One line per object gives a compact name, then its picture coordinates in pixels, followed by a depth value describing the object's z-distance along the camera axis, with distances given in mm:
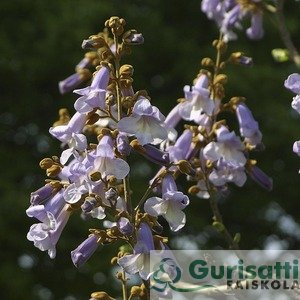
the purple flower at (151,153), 1728
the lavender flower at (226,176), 1941
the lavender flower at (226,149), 1890
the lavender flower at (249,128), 1959
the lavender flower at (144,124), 1687
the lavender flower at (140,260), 1673
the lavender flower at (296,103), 1743
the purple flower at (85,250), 1718
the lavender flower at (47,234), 1724
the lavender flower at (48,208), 1727
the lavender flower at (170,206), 1710
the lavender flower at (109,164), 1677
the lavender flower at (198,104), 1914
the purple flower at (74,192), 1684
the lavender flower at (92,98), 1730
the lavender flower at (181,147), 1885
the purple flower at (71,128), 1743
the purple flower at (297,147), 1756
